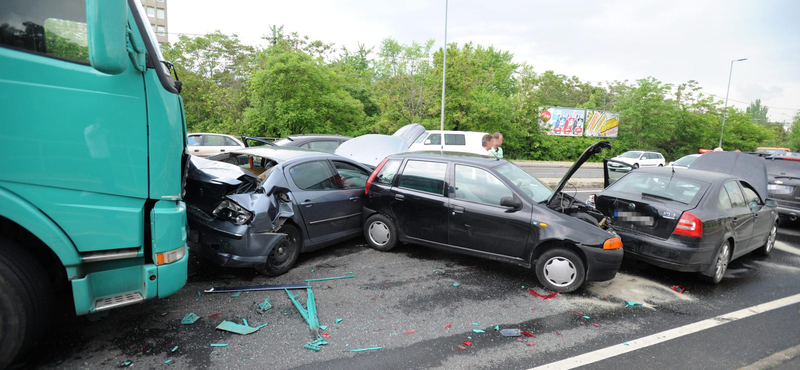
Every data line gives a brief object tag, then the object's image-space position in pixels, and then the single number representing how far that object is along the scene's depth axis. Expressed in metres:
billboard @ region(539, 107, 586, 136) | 32.84
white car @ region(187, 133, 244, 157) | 14.59
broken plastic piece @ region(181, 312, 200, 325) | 3.64
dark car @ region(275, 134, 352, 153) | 11.27
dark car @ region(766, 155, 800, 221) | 8.23
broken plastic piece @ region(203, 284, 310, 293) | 4.33
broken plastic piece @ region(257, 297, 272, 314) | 3.93
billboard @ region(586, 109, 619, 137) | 34.53
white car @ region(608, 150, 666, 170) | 23.72
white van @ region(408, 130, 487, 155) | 18.05
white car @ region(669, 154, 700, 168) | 16.94
